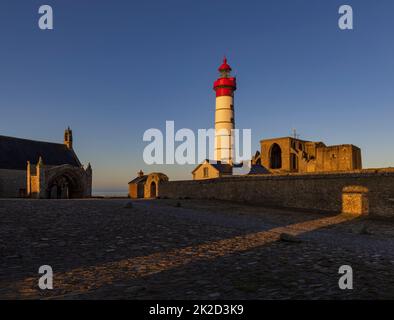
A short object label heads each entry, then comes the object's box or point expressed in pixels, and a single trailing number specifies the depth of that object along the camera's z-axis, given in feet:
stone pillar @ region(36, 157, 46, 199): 107.86
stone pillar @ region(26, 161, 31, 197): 111.86
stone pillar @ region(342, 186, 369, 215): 65.82
